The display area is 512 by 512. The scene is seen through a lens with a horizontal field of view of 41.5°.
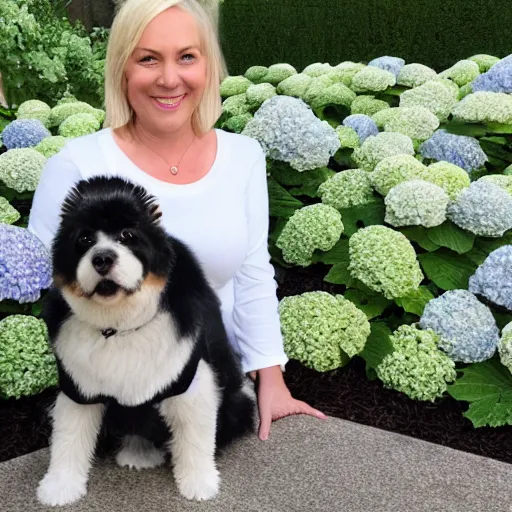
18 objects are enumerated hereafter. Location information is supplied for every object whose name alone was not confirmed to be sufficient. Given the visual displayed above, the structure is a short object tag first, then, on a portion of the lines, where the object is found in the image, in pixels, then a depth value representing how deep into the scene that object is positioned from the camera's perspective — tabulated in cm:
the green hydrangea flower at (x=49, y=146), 384
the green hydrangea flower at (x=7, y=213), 332
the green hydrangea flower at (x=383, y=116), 452
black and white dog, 155
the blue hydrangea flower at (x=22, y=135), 407
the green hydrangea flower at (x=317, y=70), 587
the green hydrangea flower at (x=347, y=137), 414
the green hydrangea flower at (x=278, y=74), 591
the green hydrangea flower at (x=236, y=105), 503
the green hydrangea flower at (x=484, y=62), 575
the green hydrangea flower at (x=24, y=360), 260
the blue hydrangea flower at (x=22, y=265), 259
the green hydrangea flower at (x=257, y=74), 616
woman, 195
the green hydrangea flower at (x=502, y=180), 356
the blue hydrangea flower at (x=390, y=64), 556
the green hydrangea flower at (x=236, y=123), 467
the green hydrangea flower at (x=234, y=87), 564
